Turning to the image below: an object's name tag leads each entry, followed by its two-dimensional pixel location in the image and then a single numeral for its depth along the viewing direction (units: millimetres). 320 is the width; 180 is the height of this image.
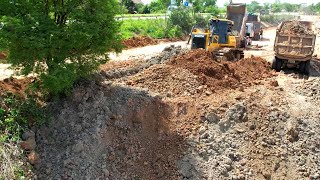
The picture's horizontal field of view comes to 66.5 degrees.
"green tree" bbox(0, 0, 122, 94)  5322
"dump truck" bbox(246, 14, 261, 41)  18001
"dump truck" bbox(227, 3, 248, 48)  14924
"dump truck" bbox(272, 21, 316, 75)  9708
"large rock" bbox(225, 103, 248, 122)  6684
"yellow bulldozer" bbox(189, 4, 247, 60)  10756
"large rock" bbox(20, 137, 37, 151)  5096
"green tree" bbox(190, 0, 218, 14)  26715
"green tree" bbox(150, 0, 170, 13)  29119
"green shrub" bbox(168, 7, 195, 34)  19521
